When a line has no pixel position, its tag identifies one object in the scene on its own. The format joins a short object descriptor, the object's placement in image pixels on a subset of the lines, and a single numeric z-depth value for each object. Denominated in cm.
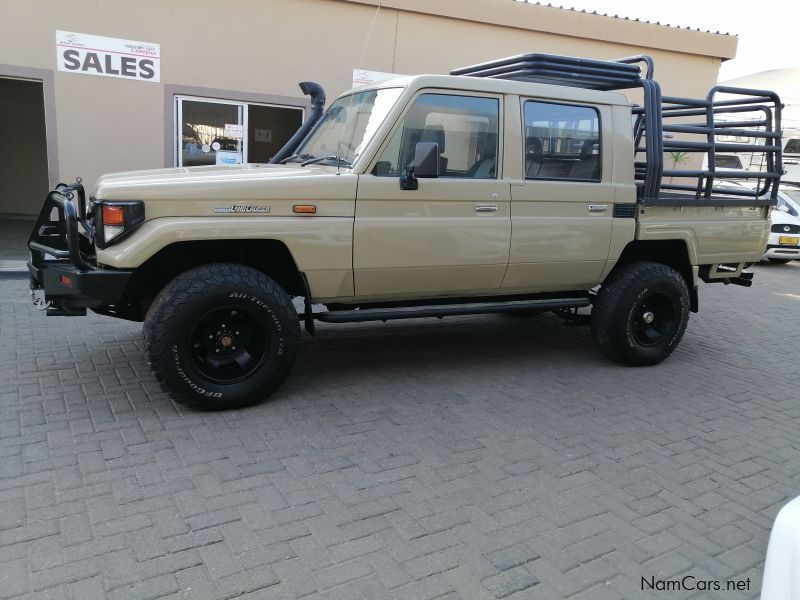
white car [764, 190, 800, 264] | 1257
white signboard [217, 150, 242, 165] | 940
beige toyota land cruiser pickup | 389
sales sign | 819
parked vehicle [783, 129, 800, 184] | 1912
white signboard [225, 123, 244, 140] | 930
